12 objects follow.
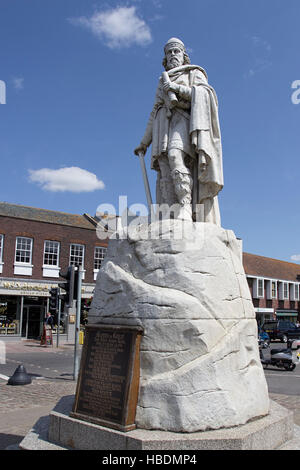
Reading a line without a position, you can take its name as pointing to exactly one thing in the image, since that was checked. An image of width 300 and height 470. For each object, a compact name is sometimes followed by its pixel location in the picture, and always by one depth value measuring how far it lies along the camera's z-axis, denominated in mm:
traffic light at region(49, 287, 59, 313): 16375
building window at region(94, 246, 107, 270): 29906
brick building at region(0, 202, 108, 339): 25672
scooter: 15062
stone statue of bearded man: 5363
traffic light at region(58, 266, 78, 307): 11945
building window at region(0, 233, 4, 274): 25391
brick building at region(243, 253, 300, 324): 41625
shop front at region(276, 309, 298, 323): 44100
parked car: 28875
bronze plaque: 3939
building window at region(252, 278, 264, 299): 41047
